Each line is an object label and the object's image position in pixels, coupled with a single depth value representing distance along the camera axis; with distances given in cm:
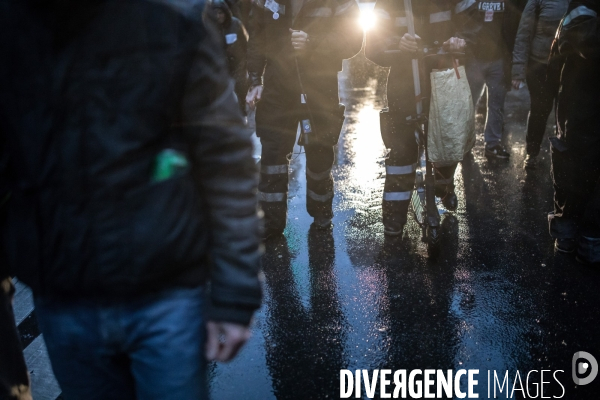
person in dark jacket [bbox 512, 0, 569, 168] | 573
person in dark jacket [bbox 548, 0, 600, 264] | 359
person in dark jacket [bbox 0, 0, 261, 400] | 131
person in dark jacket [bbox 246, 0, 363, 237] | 431
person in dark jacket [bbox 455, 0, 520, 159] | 643
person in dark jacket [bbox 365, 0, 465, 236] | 416
